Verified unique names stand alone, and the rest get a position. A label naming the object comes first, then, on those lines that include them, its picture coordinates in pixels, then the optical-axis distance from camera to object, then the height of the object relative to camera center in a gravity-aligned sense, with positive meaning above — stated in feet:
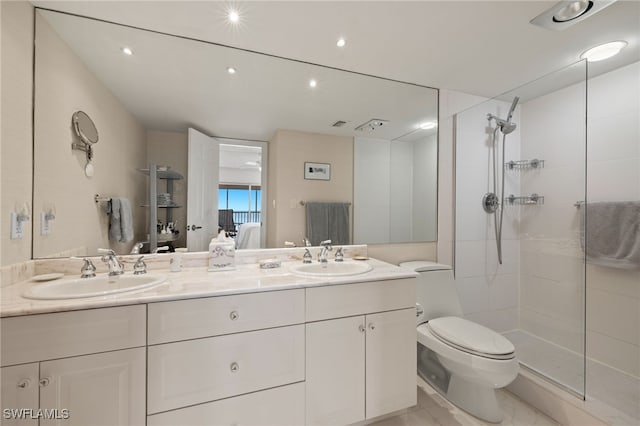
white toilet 4.48 -2.51
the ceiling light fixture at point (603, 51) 5.13 +3.48
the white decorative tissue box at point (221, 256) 4.79 -0.81
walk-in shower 5.69 -0.31
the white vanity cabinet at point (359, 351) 4.06 -2.31
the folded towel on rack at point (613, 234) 5.49 -0.39
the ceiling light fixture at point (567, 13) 3.96 +3.35
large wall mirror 4.35 +1.56
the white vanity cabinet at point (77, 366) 2.88 -1.83
